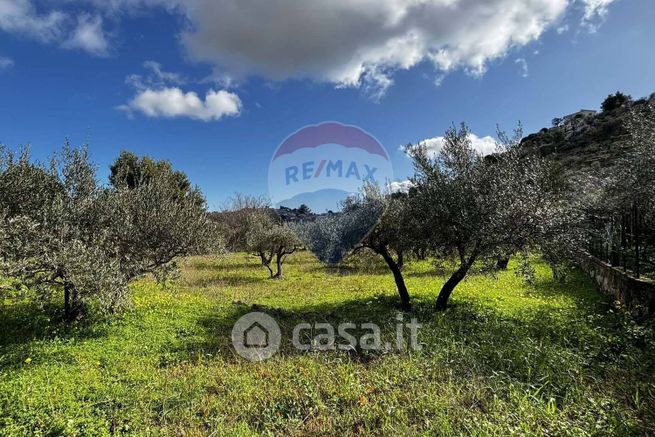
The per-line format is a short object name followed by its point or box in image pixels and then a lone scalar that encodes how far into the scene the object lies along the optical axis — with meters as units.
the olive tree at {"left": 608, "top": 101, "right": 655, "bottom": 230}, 9.46
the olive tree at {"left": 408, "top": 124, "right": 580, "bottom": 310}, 9.48
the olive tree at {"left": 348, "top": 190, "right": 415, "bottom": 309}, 12.15
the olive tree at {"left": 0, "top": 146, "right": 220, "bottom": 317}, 8.01
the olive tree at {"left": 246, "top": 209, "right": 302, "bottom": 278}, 25.67
